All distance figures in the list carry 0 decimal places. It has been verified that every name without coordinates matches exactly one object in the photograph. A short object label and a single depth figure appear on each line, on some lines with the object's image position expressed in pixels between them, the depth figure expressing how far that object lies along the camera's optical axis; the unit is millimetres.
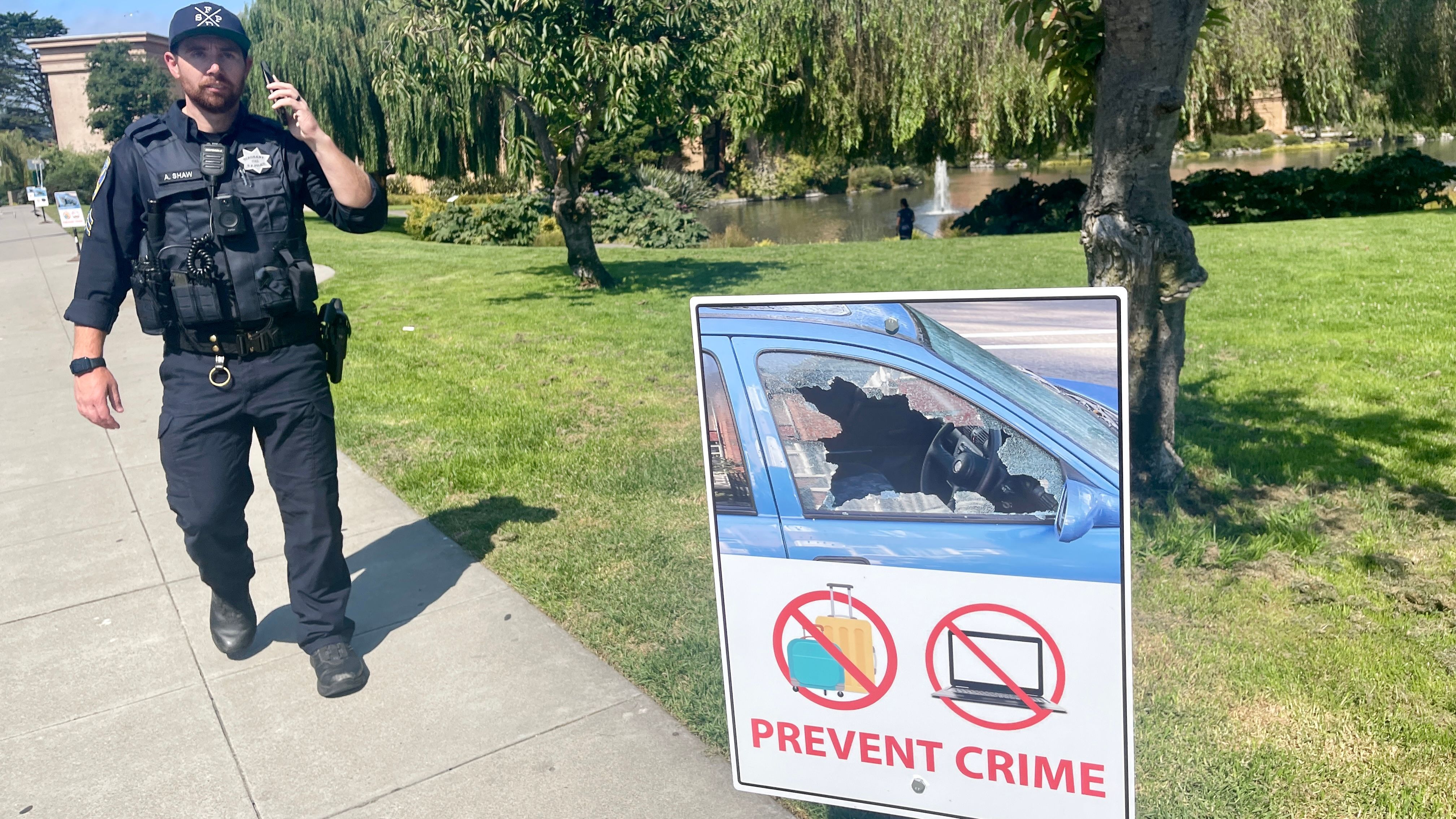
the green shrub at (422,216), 29236
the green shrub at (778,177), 45844
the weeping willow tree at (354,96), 30516
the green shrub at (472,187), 38719
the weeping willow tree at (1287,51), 20172
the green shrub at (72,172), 58906
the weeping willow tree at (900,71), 20281
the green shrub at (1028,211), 22656
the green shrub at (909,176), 50469
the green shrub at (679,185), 31203
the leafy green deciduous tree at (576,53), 11938
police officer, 3814
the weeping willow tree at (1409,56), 20656
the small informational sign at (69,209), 20438
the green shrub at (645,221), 23688
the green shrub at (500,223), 26047
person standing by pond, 23188
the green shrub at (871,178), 50656
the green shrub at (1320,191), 20922
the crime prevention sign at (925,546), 2227
